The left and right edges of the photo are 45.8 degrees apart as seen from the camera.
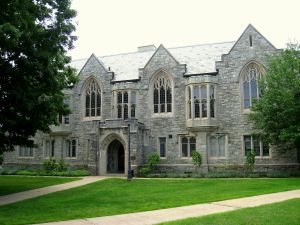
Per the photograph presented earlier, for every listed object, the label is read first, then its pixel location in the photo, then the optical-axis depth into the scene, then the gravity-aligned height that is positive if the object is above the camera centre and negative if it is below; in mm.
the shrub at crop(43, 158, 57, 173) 34219 -1108
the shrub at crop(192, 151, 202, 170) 29500 -553
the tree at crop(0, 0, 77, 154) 16703 +4271
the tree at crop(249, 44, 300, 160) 23688 +3399
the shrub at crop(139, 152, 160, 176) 30603 -724
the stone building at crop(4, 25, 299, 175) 29984 +3704
